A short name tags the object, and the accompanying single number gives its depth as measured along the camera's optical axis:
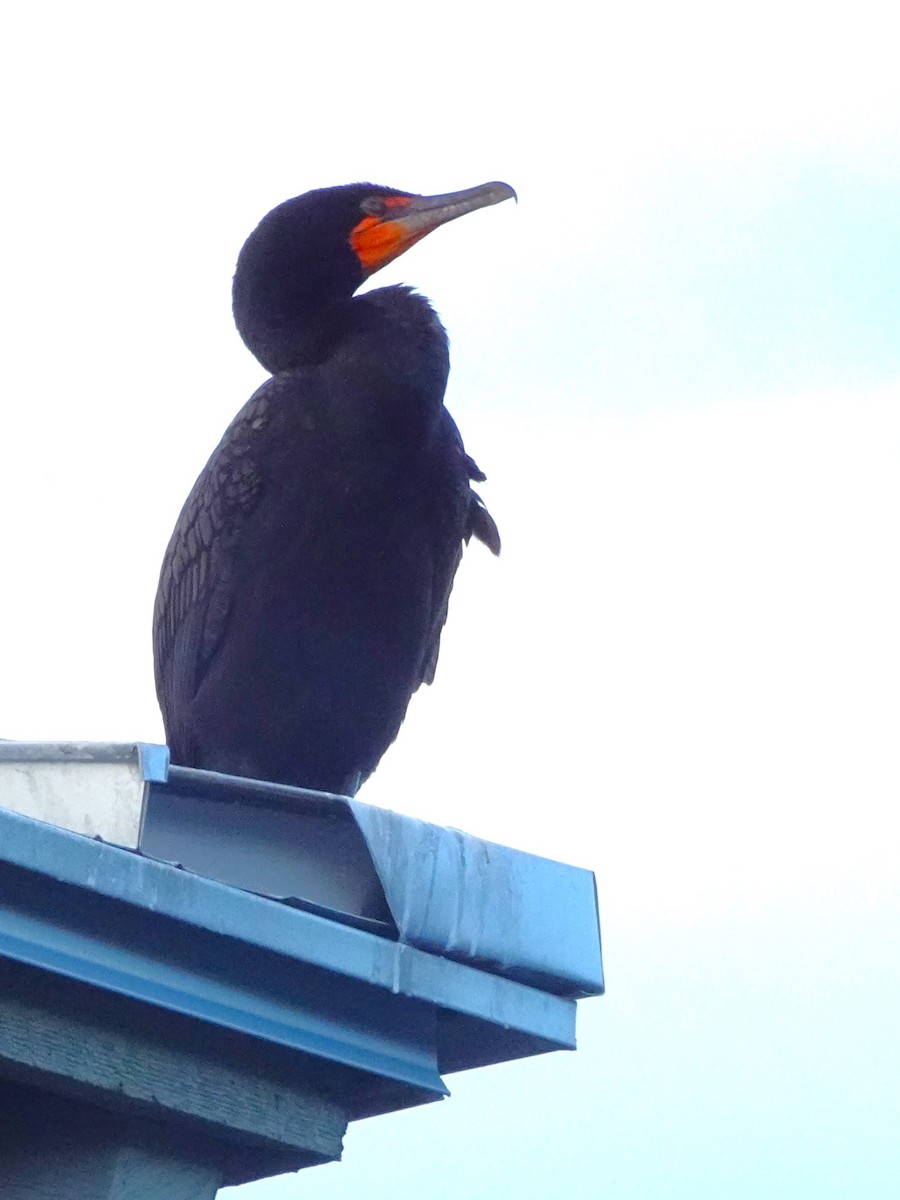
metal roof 7.52
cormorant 8.88
